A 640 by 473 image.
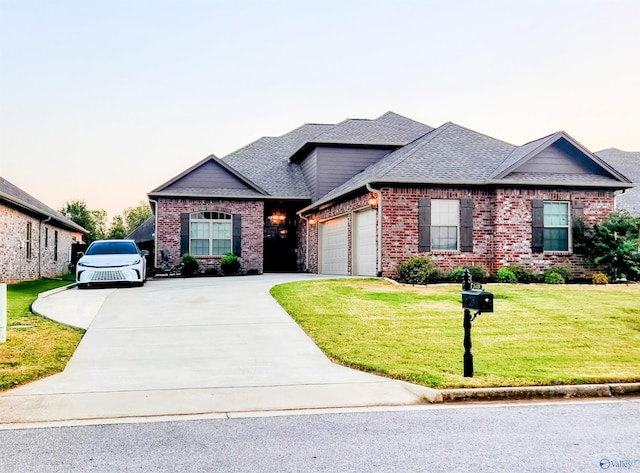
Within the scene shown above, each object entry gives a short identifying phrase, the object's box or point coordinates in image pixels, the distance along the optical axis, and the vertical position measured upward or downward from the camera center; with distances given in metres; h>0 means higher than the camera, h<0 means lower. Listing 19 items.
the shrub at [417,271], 17.66 -0.71
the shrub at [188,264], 24.70 -0.73
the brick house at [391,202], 18.98 +1.56
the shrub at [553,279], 18.59 -0.99
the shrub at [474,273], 18.30 -0.80
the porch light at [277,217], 29.06 +1.39
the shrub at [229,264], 24.92 -0.71
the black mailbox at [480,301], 7.22 -0.64
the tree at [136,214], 76.86 +4.08
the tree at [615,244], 19.11 +0.07
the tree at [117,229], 63.95 +2.19
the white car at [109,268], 18.34 -0.65
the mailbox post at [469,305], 7.22 -0.69
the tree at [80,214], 55.28 +2.95
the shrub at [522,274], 18.89 -0.85
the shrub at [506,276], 18.45 -0.90
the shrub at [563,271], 19.27 -0.78
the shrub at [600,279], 18.84 -1.00
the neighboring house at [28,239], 20.64 +0.32
